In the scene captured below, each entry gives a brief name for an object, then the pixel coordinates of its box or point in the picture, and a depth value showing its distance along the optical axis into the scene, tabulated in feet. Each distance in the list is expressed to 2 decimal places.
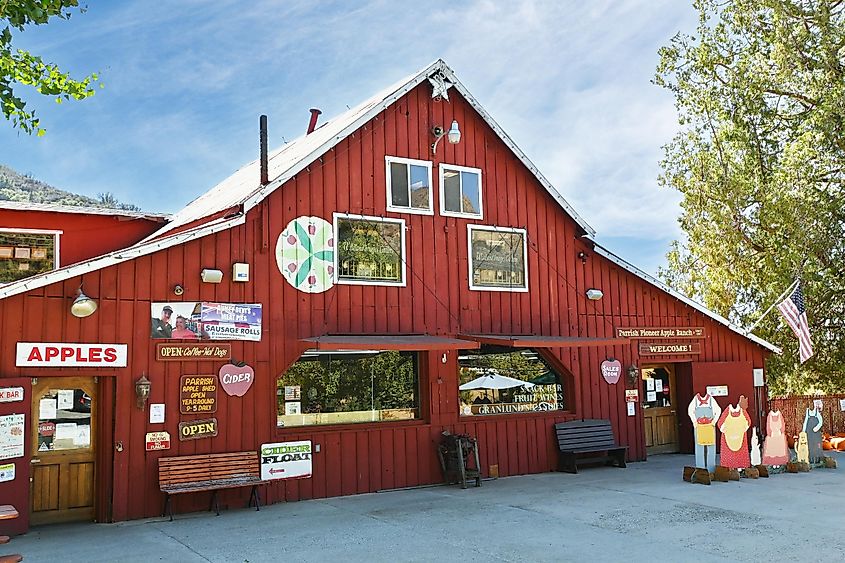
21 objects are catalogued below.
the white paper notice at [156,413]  37.55
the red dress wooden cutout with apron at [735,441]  44.91
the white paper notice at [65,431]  36.60
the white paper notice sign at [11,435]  33.12
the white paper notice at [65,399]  36.76
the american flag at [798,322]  56.70
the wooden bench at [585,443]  49.60
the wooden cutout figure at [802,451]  48.21
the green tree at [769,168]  69.60
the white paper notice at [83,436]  37.04
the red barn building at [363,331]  36.70
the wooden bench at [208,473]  36.96
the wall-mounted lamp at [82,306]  35.14
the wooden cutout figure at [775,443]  47.32
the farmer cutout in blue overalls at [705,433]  44.04
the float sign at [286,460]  40.24
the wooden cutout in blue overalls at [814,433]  49.06
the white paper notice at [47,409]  36.04
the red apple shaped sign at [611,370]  52.65
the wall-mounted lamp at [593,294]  52.19
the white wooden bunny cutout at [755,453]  45.96
